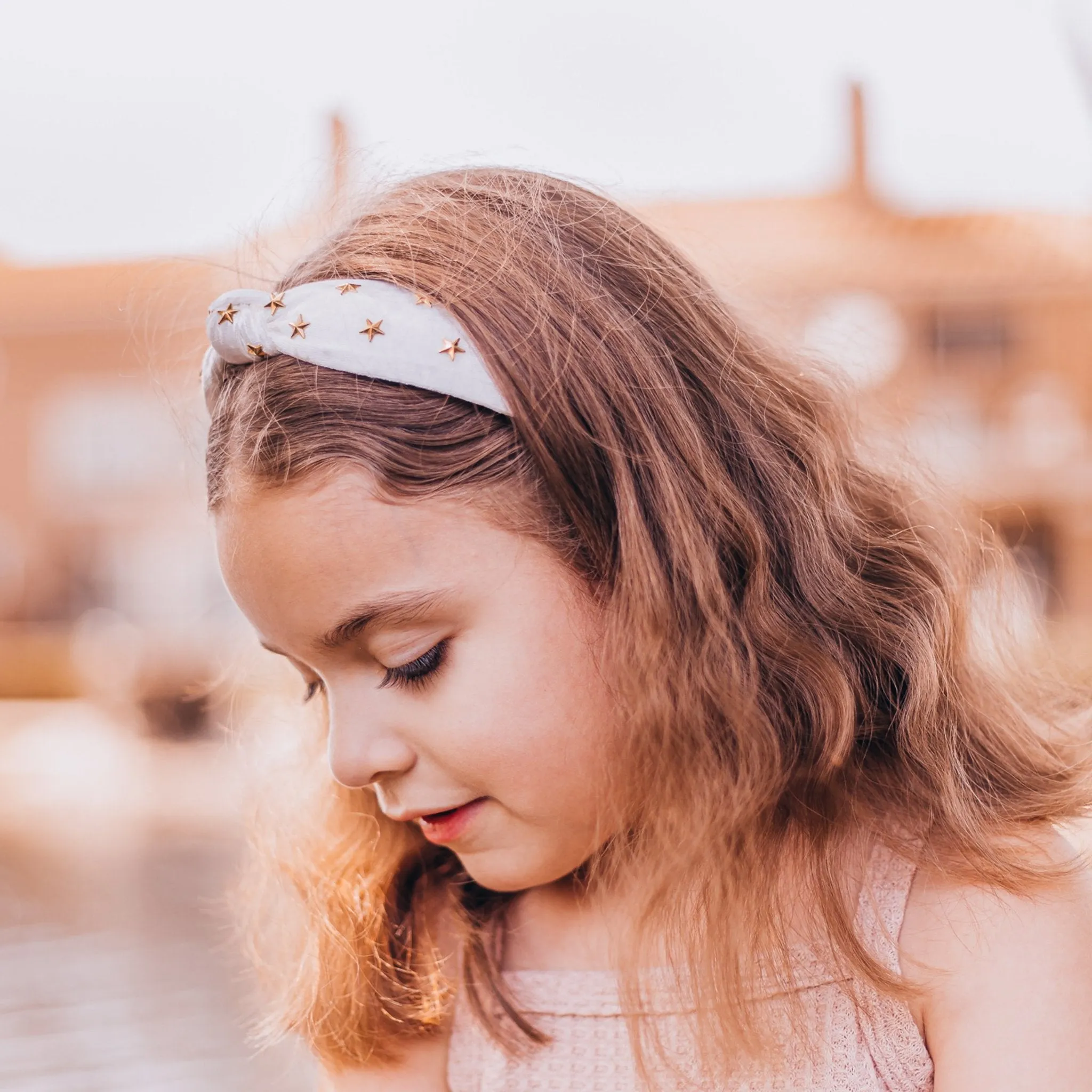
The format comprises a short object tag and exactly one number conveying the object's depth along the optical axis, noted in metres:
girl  1.12
